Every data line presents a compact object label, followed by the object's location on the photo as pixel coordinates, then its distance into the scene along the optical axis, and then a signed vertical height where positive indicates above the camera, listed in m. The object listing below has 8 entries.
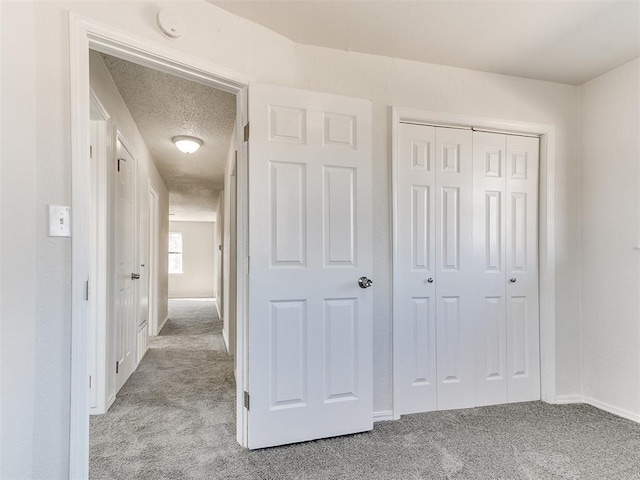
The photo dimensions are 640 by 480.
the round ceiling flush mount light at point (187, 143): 3.77 +1.05
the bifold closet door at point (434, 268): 2.41 -0.19
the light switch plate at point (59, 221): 1.40 +0.08
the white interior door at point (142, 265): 3.72 -0.28
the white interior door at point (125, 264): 2.84 -0.21
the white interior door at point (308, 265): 1.97 -0.14
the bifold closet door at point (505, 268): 2.57 -0.21
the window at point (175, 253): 10.95 -0.38
